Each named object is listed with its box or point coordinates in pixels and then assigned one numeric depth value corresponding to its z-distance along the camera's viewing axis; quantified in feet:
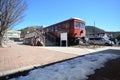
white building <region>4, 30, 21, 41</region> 128.58
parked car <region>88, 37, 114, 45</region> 42.03
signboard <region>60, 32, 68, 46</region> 34.66
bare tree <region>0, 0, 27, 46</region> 31.49
